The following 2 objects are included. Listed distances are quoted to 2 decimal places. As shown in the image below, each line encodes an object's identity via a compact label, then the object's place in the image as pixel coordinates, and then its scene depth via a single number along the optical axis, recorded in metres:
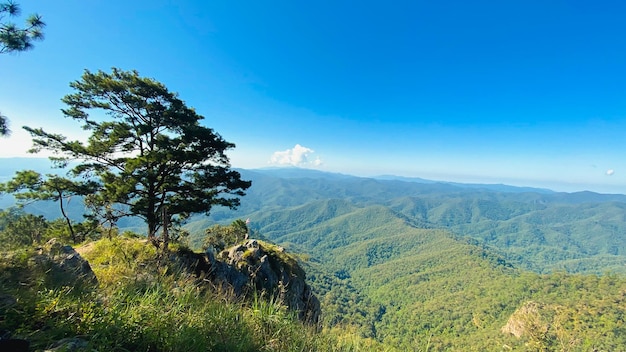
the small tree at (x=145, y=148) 9.41
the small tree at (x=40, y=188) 9.21
